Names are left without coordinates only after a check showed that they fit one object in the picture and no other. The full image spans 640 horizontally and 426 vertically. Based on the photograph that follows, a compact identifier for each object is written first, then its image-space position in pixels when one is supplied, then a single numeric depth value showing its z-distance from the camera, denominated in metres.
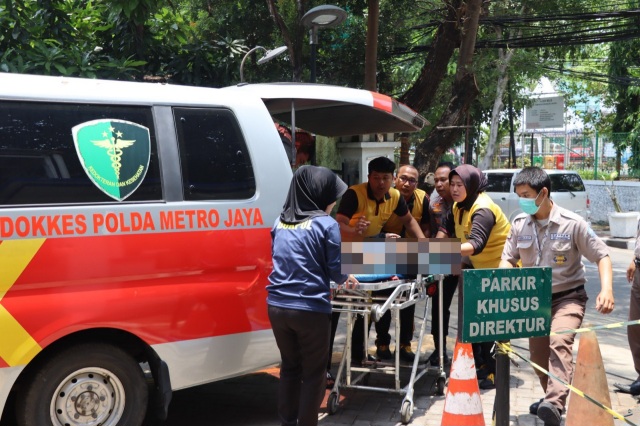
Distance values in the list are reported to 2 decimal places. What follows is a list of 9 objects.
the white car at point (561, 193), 17.77
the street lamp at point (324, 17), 8.16
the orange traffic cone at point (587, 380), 4.11
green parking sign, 3.10
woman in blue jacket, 3.86
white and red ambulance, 3.54
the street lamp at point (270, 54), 9.20
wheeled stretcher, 4.50
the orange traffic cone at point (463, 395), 3.85
